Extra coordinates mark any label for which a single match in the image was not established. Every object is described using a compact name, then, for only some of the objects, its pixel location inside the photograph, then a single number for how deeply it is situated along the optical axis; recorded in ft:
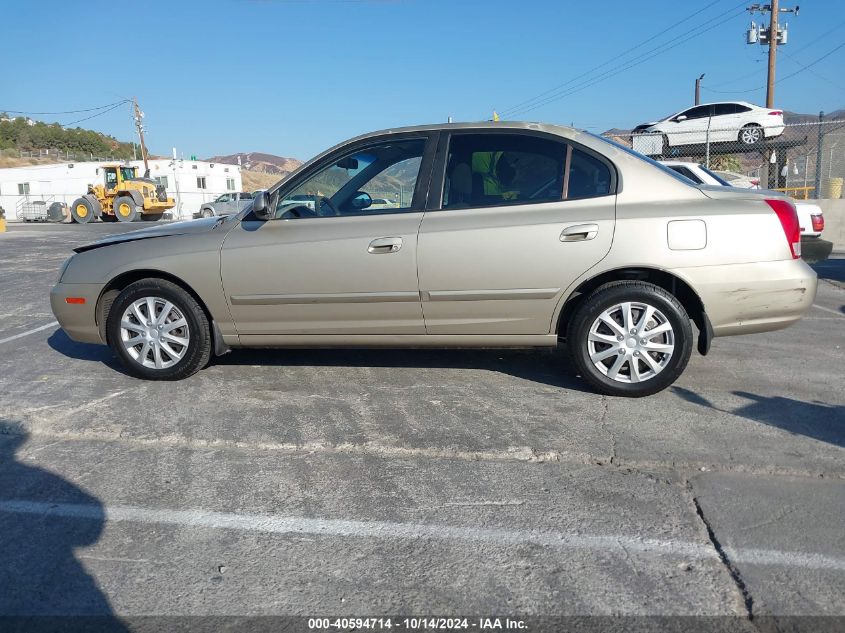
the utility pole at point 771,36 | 86.33
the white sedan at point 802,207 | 31.27
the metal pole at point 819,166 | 43.71
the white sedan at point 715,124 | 54.14
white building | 139.23
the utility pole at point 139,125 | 172.08
